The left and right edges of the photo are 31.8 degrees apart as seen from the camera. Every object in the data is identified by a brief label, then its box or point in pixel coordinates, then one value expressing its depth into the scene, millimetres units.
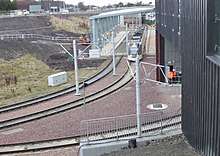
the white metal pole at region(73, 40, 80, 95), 24088
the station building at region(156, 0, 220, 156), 9156
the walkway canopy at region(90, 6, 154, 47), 45175
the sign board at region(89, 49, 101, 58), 38300
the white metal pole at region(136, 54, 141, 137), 14070
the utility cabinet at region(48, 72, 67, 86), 30125
